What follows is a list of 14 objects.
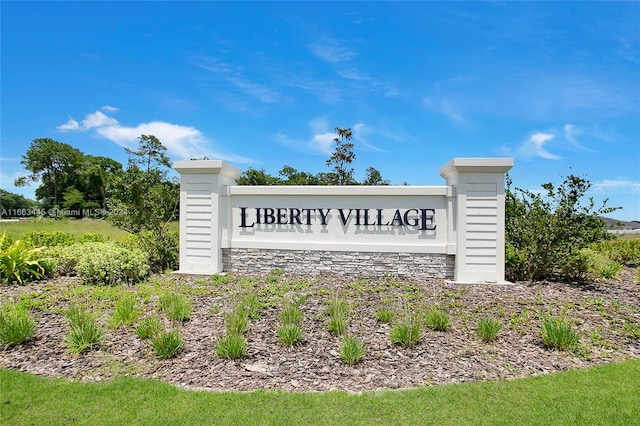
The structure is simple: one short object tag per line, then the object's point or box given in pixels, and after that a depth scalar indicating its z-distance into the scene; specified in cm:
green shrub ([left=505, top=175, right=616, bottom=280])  724
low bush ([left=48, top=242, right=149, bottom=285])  719
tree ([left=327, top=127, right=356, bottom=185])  3141
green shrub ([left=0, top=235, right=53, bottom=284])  736
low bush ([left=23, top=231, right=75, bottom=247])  999
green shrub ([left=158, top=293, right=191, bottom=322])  500
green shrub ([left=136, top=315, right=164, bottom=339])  430
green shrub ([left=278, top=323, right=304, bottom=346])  425
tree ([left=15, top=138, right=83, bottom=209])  4841
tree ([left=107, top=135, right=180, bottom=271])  848
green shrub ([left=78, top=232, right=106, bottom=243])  1010
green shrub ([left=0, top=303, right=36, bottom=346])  433
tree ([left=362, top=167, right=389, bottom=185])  3592
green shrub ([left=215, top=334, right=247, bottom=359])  391
